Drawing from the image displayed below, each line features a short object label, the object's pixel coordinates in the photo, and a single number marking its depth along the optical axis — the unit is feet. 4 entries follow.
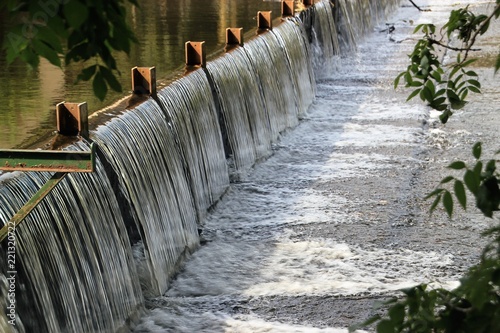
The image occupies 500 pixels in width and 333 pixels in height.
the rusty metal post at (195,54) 65.00
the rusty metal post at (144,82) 53.93
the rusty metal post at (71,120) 42.60
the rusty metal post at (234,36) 76.07
